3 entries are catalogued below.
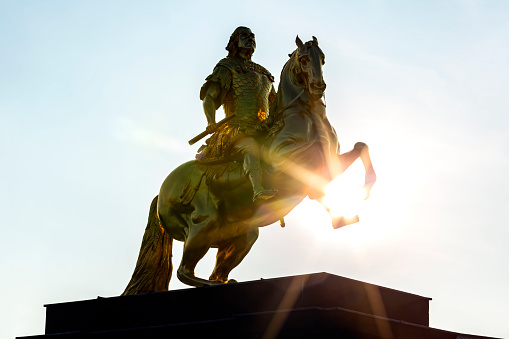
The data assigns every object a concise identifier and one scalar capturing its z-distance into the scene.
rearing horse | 15.13
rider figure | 15.73
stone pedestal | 13.50
